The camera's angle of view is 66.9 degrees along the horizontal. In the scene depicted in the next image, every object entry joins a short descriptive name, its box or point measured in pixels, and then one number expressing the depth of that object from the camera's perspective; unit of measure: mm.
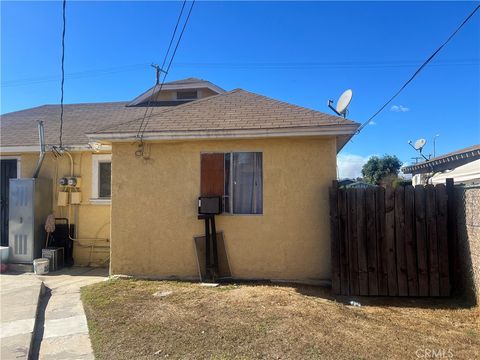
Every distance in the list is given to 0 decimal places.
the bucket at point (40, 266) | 7988
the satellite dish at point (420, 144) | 17578
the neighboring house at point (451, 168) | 9531
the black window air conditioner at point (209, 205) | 6734
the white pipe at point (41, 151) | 8852
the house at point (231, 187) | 6770
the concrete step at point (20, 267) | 8312
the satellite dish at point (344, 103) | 7989
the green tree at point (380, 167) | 41722
